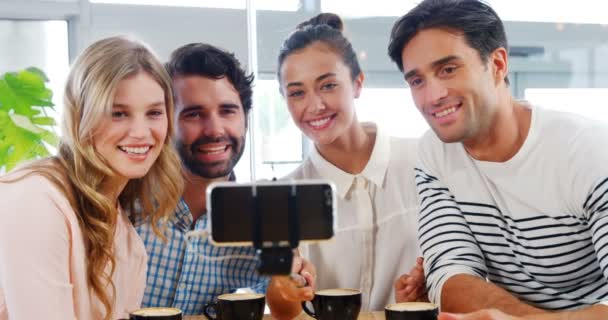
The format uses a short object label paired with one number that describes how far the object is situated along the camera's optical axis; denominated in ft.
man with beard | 5.88
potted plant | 8.20
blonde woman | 4.49
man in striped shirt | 5.26
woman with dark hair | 6.43
